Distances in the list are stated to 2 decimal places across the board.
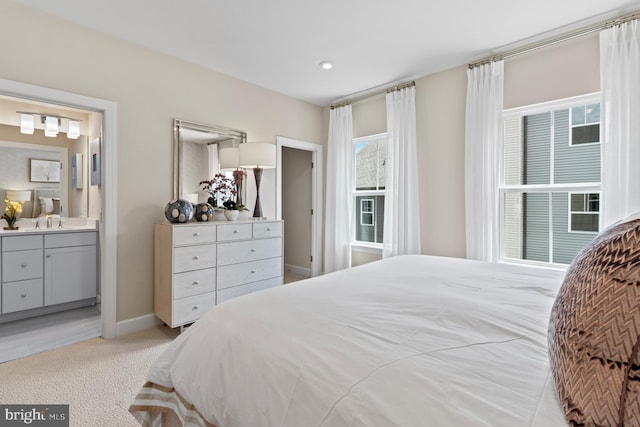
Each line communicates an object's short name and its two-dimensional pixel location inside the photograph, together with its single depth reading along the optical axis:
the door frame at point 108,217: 2.72
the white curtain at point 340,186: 4.34
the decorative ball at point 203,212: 3.08
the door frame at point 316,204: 4.72
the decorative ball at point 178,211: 2.83
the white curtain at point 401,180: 3.58
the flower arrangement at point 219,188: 3.42
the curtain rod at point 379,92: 3.61
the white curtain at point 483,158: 2.96
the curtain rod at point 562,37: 2.34
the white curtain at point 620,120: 2.29
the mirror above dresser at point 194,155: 3.19
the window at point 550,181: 2.72
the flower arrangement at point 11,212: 3.37
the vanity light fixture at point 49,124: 3.48
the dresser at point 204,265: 2.72
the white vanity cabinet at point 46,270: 3.08
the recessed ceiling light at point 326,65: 3.27
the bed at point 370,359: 0.69
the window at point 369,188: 4.21
